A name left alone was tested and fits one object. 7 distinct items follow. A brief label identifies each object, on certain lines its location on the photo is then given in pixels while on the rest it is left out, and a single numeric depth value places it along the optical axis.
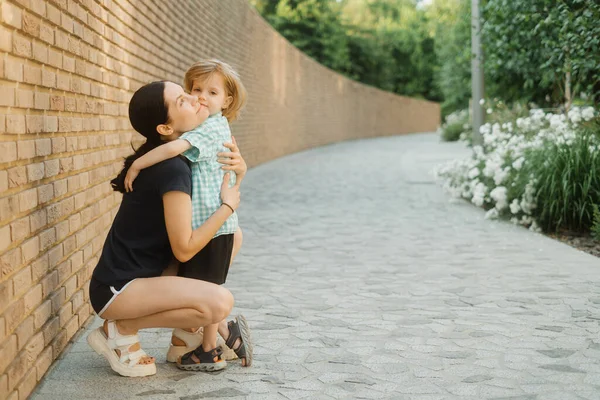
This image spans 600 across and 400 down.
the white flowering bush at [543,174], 8.93
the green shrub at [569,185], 8.85
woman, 3.94
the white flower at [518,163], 9.78
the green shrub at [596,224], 8.17
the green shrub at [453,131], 32.47
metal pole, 13.91
